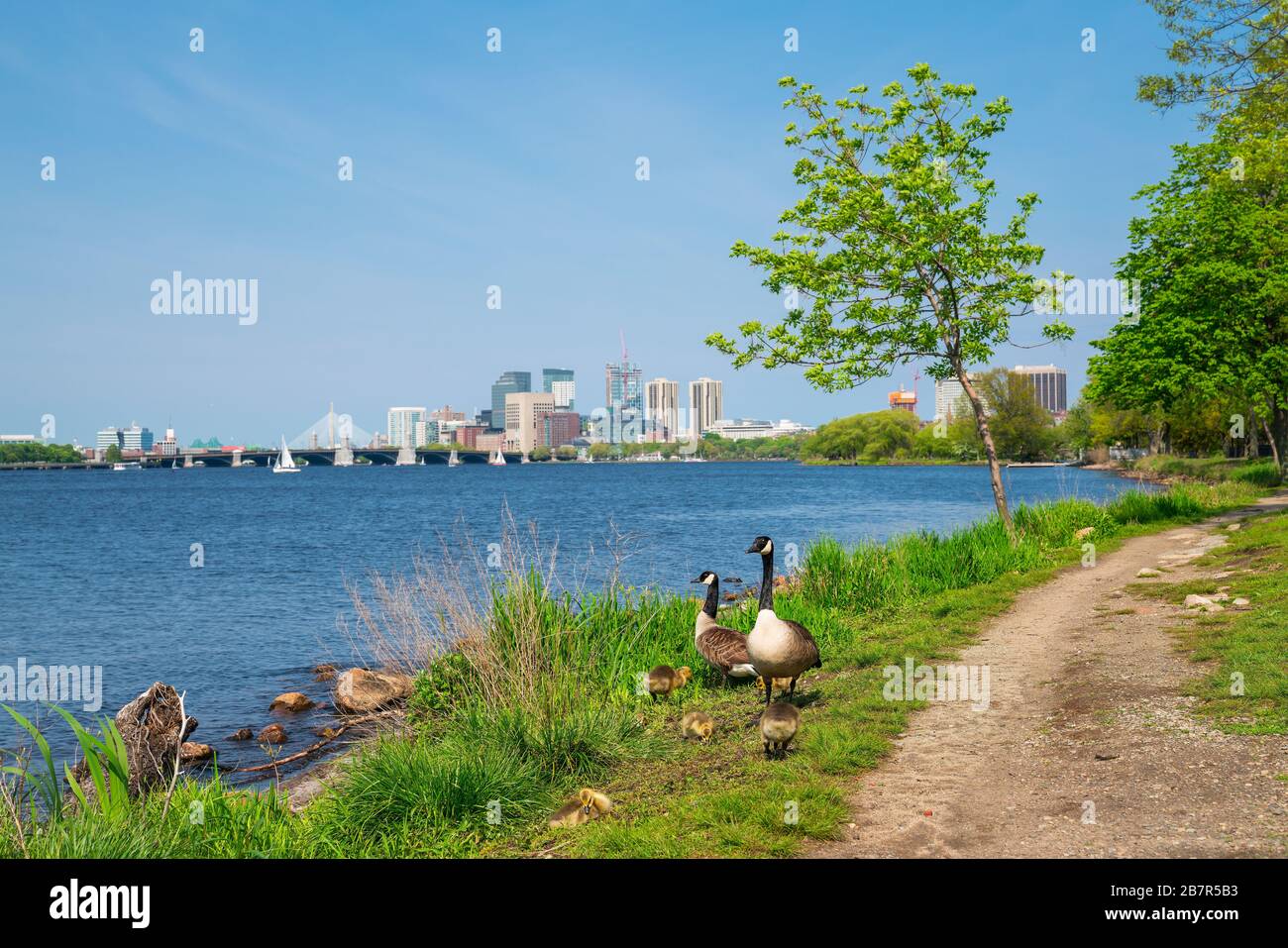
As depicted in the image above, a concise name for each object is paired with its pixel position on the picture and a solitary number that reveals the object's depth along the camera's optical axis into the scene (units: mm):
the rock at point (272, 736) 15266
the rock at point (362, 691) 15938
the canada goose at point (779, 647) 9352
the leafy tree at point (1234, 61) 18672
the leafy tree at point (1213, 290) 26969
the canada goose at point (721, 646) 11195
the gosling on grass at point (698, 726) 9602
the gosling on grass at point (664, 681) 11539
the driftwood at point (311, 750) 13303
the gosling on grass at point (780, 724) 8328
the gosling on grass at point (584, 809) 7555
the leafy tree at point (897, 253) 21255
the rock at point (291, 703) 17438
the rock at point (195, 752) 14227
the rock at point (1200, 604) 13781
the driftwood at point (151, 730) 9961
